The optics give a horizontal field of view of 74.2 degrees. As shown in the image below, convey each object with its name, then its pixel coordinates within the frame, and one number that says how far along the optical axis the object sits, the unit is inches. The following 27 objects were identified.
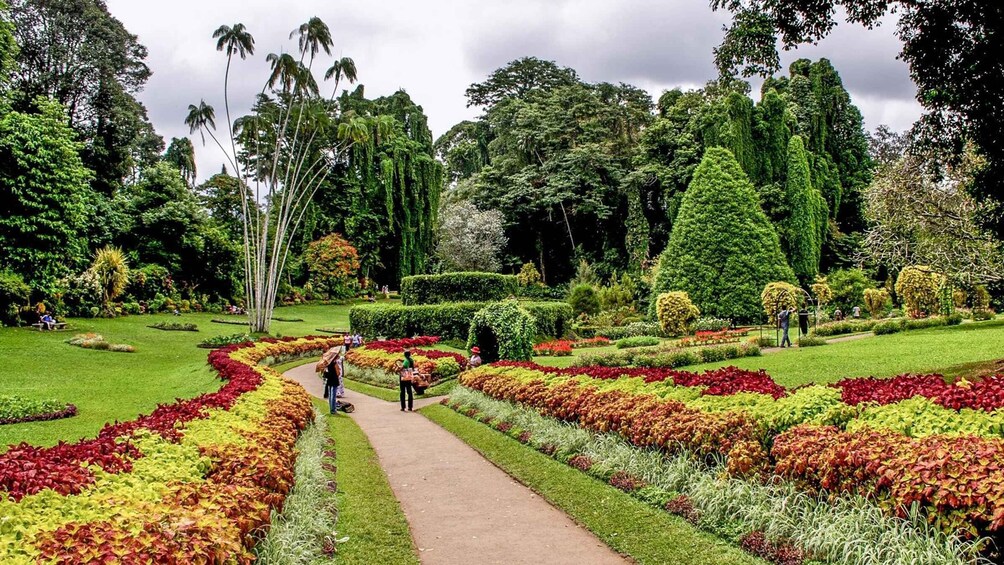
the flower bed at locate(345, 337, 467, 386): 755.4
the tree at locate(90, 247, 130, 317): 1139.3
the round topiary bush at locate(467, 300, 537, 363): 719.1
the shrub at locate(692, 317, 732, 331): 1125.7
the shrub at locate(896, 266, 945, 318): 1020.5
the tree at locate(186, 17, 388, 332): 1132.5
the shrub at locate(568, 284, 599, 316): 1375.5
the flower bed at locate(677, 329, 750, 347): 866.0
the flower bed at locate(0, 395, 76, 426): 434.4
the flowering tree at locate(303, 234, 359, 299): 1771.7
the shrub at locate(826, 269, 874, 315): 1261.1
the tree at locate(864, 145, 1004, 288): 761.0
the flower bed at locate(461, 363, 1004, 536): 179.9
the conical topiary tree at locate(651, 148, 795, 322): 1203.2
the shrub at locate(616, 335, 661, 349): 923.4
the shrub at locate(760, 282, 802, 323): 931.8
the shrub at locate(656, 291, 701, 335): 1024.9
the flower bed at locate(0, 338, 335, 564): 151.3
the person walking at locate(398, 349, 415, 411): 589.3
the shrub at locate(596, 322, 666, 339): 1121.4
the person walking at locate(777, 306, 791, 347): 788.0
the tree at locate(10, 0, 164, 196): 1432.1
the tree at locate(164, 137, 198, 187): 2552.9
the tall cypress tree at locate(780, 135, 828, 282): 1416.1
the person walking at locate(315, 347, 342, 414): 576.7
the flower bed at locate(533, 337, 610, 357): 913.5
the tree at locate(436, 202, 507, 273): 1830.7
